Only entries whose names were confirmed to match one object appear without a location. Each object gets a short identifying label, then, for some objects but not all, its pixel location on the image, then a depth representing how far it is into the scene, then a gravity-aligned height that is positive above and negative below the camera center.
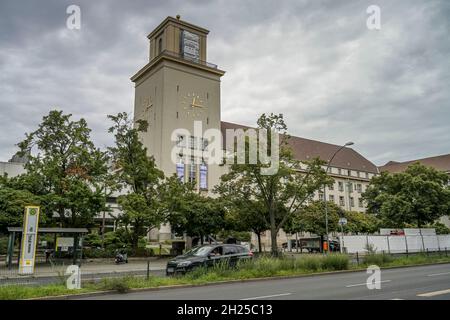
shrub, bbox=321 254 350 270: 21.33 -1.17
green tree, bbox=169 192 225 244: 40.56 +2.32
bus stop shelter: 25.58 +0.65
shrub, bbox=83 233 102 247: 38.59 +0.15
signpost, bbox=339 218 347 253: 38.53 -0.21
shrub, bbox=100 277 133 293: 14.09 -1.46
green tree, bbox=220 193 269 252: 37.28 +2.59
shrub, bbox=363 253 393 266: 24.12 -1.13
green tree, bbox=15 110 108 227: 31.30 +5.57
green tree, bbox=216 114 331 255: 33.38 +5.15
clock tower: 61.33 +22.90
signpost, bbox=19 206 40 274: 22.92 +0.18
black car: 18.35 -0.72
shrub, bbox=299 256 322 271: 20.62 -1.17
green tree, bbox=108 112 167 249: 35.62 +5.78
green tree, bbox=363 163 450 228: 43.53 +4.62
